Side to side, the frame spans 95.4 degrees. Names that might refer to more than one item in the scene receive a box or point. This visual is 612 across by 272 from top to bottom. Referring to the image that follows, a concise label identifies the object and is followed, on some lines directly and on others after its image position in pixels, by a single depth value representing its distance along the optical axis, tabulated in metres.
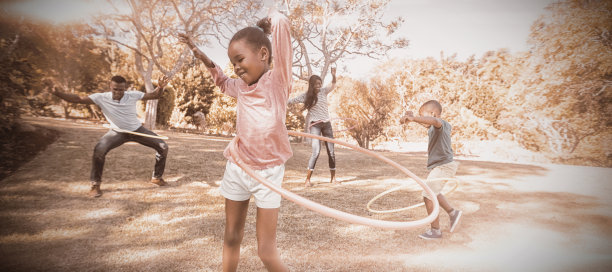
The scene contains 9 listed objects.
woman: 5.83
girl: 1.70
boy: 3.45
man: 4.43
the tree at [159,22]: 13.97
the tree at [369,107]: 16.03
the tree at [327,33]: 15.38
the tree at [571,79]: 10.09
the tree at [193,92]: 18.06
